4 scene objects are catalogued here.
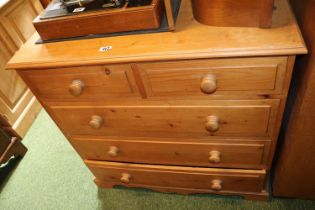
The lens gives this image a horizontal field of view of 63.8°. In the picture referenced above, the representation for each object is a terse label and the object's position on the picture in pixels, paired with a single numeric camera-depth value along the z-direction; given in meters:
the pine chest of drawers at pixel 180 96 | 0.73
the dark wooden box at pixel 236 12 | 0.69
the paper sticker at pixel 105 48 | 0.81
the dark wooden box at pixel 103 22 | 0.80
